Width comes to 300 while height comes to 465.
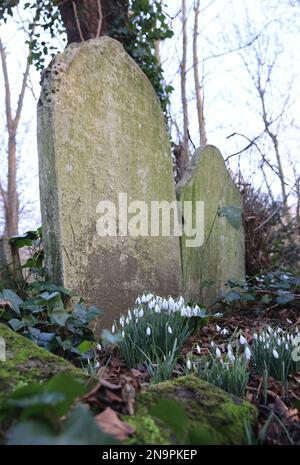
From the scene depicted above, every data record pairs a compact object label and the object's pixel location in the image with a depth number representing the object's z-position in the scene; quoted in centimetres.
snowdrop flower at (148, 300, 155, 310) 243
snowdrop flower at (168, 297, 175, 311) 243
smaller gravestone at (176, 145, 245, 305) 364
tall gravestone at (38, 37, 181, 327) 250
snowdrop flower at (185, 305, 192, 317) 246
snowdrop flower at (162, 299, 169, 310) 242
